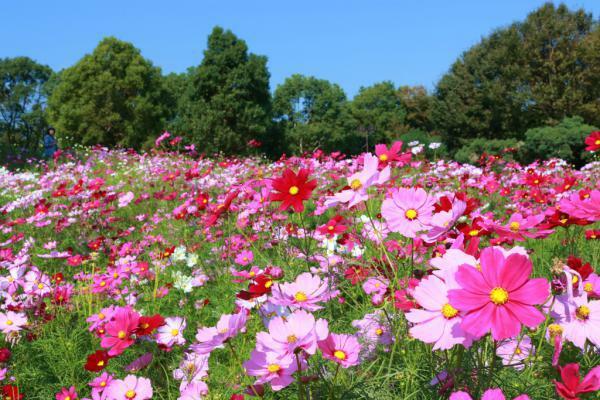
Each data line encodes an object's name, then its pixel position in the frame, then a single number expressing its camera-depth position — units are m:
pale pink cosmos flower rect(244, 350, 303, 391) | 0.98
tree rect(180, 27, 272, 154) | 23.69
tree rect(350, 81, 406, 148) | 37.59
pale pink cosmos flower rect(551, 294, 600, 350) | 0.96
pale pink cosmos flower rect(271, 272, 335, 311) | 1.16
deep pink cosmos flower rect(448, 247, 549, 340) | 0.74
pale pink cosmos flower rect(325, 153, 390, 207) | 1.20
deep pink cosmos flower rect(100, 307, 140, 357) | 1.41
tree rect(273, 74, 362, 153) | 35.75
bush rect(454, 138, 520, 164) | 19.25
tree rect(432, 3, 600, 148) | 22.31
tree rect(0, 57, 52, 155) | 36.38
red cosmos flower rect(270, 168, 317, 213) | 1.39
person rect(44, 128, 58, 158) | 12.47
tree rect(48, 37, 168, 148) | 25.36
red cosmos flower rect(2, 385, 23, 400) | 1.78
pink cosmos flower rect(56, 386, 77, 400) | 1.75
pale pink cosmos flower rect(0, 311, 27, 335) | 2.18
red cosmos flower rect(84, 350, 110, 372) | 1.63
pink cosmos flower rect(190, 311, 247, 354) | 1.10
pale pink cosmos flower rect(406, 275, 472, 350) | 0.90
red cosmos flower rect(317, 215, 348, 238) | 2.07
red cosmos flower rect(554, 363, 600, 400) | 0.79
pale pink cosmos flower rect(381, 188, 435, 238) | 1.18
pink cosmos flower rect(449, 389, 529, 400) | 0.84
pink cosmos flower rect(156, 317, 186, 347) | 1.85
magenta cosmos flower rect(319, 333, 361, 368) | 1.07
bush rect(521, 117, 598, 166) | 16.28
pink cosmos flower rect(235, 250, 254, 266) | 2.92
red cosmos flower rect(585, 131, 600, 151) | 2.62
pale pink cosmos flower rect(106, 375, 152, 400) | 1.40
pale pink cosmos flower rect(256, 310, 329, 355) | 1.01
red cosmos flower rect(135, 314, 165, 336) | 1.50
